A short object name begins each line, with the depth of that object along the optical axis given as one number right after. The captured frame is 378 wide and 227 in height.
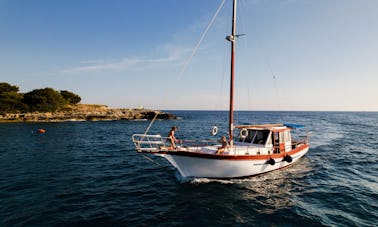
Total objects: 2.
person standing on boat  11.85
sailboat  11.57
